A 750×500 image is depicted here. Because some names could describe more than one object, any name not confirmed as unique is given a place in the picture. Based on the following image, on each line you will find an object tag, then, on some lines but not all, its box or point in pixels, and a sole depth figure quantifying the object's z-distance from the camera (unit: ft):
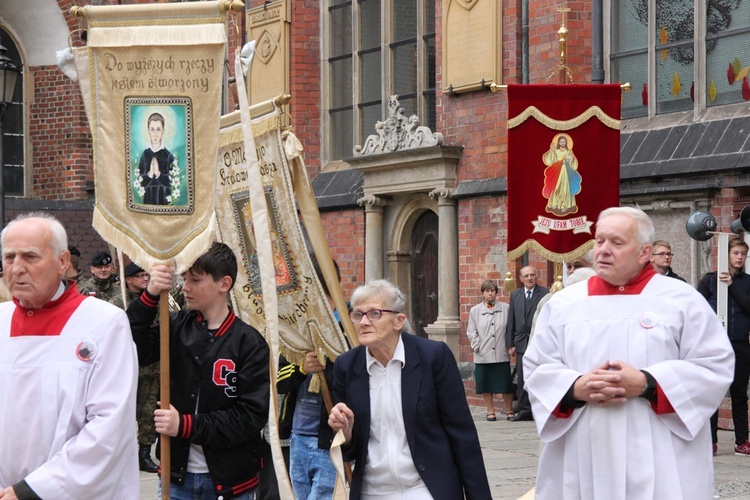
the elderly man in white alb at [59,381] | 15.29
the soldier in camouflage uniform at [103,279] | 36.09
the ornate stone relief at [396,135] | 55.16
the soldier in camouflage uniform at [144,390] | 32.65
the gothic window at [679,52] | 45.11
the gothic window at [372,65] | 58.18
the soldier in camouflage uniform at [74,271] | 33.62
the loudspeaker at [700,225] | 34.88
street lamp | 46.47
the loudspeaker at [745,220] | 32.76
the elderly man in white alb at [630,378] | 17.11
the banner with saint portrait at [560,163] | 31.22
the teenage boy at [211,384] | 17.71
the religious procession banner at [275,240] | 21.53
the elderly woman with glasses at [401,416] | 17.56
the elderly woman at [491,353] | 49.73
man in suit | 47.96
